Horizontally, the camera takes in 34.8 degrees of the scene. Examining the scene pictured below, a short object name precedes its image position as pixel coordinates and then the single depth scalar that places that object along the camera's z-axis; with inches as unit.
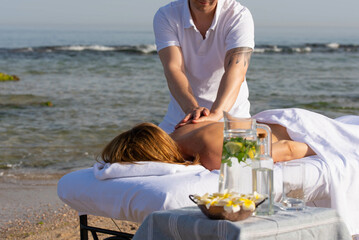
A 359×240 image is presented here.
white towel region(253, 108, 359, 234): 94.7
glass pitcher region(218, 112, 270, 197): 67.6
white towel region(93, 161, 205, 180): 86.7
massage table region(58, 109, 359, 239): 80.8
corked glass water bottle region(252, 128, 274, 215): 68.6
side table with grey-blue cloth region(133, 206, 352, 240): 61.8
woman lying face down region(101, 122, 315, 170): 89.2
